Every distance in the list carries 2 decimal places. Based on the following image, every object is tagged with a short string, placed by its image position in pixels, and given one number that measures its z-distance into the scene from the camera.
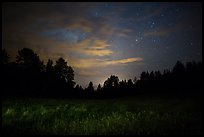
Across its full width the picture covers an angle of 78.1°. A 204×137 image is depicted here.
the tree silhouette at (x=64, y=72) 46.77
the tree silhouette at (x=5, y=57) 40.85
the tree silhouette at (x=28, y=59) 41.13
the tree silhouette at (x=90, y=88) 58.98
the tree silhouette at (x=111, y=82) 70.65
